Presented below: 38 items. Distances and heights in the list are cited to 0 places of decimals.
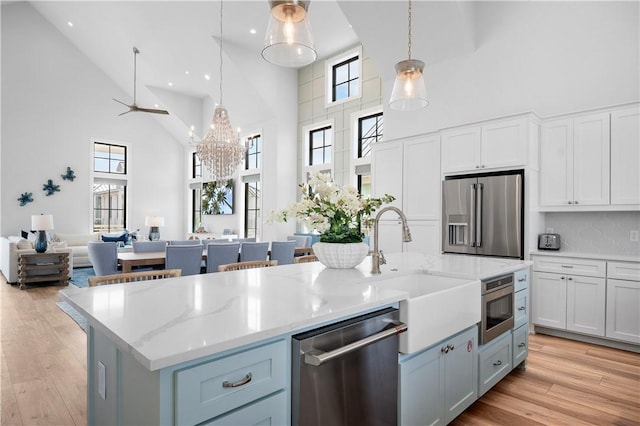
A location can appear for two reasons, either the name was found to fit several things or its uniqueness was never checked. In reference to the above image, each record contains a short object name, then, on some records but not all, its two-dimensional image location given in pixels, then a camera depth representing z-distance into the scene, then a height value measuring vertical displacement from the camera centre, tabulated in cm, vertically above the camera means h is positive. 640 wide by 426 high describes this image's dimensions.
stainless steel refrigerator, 383 +2
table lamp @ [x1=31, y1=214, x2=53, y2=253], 615 -32
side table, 602 -95
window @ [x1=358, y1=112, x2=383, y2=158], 699 +159
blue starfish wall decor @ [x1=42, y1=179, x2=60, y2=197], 899 +56
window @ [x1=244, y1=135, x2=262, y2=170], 908 +149
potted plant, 220 -1
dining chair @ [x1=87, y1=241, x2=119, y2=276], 447 -55
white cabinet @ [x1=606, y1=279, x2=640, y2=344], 326 -83
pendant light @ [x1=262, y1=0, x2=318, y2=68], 192 +100
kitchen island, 92 -34
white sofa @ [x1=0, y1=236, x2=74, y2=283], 621 -70
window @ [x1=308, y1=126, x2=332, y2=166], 784 +148
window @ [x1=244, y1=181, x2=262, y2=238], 909 +13
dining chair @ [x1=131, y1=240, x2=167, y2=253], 526 -50
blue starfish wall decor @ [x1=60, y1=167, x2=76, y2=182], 927 +90
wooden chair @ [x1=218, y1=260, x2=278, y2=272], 263 -39
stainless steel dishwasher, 117 -56
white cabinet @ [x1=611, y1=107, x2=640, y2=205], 343 +57
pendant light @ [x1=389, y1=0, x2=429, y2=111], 267 +96
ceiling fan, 714 +316
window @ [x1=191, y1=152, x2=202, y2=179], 1116 +136
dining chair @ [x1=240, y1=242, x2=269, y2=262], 481 -49
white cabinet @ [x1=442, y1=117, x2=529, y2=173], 387 +78
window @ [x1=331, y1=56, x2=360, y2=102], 729 +272
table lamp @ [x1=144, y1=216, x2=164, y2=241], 999 -32
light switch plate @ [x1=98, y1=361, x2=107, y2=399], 125 -58
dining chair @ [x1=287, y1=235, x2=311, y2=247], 670 -49
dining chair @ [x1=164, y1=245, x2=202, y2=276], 441 -55
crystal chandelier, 618 +111
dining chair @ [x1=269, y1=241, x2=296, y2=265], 514 -53
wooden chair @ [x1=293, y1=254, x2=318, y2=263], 337 -41
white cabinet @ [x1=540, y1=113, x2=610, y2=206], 363 +56
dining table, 434 -57
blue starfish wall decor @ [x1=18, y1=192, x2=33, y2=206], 865 +30
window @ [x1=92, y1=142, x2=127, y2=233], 994 +67
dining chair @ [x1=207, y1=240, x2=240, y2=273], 465 -52
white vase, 221 -24
